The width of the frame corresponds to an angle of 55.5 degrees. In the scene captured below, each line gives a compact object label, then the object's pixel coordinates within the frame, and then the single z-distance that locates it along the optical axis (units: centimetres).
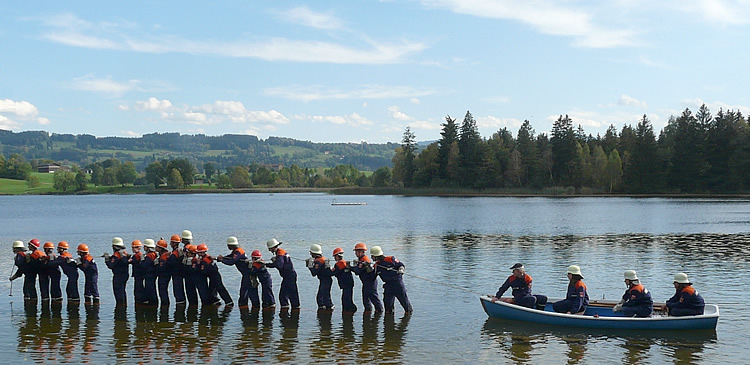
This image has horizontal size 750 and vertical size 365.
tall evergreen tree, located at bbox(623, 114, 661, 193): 12194
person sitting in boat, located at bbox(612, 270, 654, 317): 1938
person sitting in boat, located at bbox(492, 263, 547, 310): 2038
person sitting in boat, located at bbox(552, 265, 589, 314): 1994
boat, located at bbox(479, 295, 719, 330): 1928
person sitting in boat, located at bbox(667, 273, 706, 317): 1934
